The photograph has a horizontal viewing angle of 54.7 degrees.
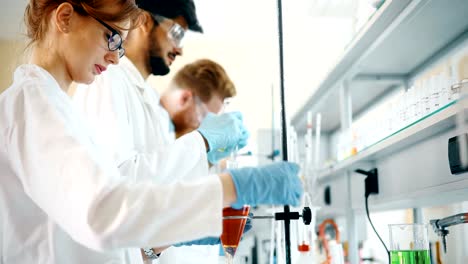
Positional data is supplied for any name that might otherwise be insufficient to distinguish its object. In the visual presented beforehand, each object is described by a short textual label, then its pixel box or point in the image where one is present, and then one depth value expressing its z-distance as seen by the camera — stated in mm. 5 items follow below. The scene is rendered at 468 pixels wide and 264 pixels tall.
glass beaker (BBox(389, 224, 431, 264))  1229
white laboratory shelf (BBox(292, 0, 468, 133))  1448
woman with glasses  758
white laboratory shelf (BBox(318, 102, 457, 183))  1181
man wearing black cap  1449
